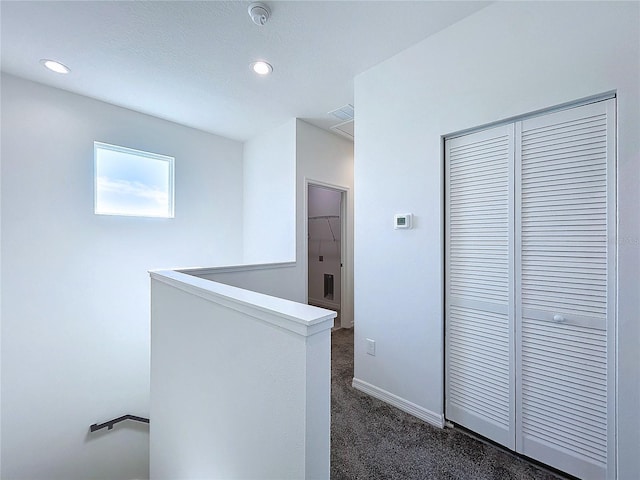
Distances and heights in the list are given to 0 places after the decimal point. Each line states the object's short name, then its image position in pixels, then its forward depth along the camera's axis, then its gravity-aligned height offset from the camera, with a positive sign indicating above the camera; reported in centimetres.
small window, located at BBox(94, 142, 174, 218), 302 +69
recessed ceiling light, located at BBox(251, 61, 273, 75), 226 +148
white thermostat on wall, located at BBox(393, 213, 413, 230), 200 +15
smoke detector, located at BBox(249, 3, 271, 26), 165 +142
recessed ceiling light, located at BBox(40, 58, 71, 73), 223 +149
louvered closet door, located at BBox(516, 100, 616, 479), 132 -26
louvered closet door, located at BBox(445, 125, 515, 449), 163 -28
